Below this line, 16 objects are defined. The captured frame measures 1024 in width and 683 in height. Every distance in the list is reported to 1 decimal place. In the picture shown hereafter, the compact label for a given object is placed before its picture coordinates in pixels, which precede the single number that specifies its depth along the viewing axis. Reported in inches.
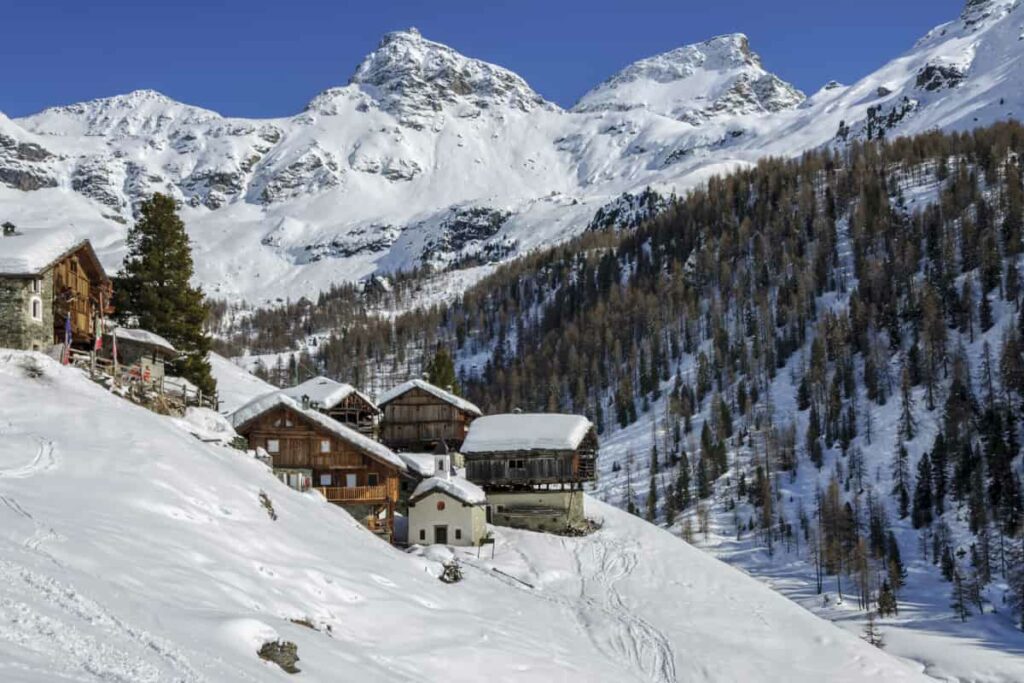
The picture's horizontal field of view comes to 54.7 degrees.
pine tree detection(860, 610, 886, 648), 3029.0
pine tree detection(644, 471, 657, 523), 5398.6
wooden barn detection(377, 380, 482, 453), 3201.3
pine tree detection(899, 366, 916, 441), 5610.2
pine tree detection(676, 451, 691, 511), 5477.4
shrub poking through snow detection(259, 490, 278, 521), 1389.0
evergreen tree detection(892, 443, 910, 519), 5068.9
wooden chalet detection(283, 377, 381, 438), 2765.7
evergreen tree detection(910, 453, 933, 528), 4889.3
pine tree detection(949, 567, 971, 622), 3831.4
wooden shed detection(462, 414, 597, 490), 2534.4
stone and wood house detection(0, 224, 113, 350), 1768.0
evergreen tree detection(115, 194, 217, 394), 2292.1
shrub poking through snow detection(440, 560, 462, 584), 1641.2
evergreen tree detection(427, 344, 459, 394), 3766.0
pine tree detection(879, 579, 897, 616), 3826.3
